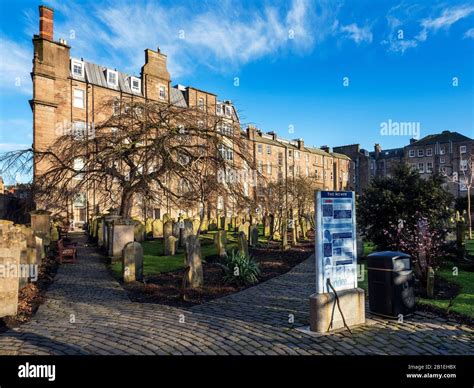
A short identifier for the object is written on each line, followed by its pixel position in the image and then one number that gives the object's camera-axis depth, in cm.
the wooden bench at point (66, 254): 1352
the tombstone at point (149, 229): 2330
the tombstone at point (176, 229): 2082
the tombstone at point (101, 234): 1858
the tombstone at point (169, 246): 1552
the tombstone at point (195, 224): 2372
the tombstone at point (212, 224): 2938
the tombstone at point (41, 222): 1639
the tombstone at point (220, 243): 1435
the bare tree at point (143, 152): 1242
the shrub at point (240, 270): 959
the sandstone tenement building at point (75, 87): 2958
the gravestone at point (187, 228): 1720
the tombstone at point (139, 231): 1961
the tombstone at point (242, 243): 1221
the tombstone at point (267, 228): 2365
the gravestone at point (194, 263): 896
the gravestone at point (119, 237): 1425
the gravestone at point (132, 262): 1012
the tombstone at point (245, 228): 1751
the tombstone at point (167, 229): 1794
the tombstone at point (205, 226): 2753
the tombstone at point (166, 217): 2666
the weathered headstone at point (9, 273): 623
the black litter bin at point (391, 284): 625
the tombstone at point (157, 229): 2383
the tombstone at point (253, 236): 1877
